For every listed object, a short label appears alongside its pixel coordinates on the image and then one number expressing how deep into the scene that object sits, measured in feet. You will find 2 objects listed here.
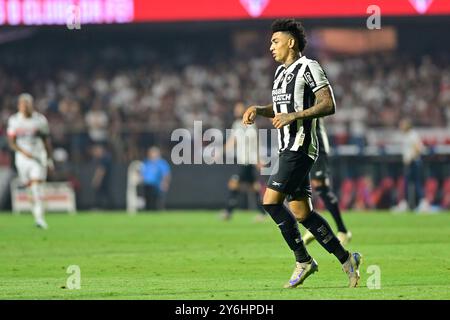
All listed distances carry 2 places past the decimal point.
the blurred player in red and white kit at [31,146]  69.46
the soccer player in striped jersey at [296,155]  35.99
